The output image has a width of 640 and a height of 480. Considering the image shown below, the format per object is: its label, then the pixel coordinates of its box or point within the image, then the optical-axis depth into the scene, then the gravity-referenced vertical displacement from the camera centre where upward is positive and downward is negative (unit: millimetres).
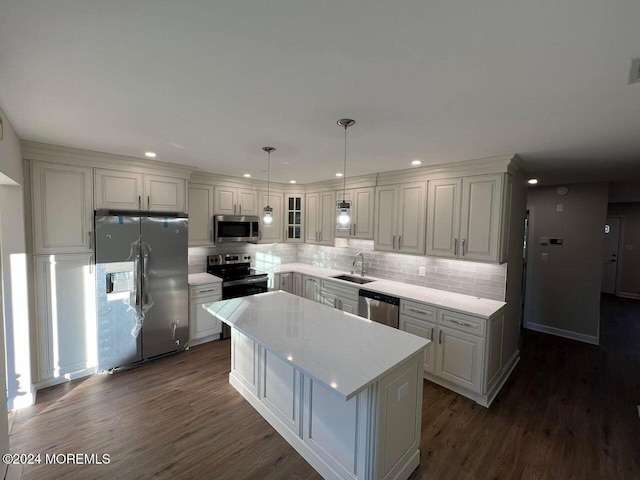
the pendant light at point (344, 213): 2395 +128
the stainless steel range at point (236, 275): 4137 -755
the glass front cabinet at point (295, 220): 5188 +133
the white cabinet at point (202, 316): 3795 -1237
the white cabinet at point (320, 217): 4707 +180
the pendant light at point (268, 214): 3037 +138
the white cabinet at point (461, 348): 2715 -1205
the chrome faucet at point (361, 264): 4438 -572
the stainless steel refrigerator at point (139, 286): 3094 -721
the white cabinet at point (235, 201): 4270 +399
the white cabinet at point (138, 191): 3101 +396
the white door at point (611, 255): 6832 -563
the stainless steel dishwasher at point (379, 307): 3363 -990
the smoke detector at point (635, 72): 1197 +724
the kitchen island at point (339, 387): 1642 -1100
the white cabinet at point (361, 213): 4125 +233
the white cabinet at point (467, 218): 2889 +135
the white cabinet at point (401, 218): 3506 +142
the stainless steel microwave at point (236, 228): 4199 -31
